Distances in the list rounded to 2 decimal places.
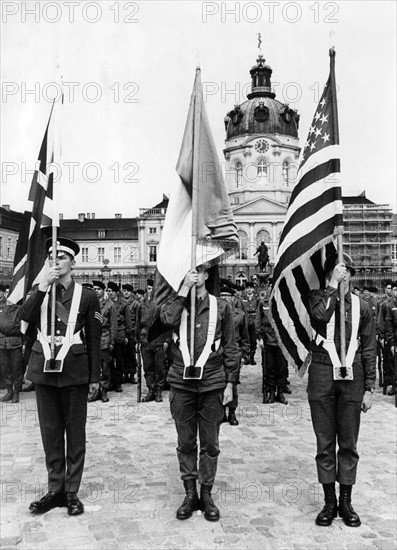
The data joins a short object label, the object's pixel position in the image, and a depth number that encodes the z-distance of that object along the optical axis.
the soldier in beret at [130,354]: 12.41
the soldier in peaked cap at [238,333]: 8.30
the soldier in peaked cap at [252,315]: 16.50
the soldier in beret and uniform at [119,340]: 11.45
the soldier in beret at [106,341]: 10.34
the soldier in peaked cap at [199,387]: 4.87
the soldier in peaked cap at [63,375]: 4.96
